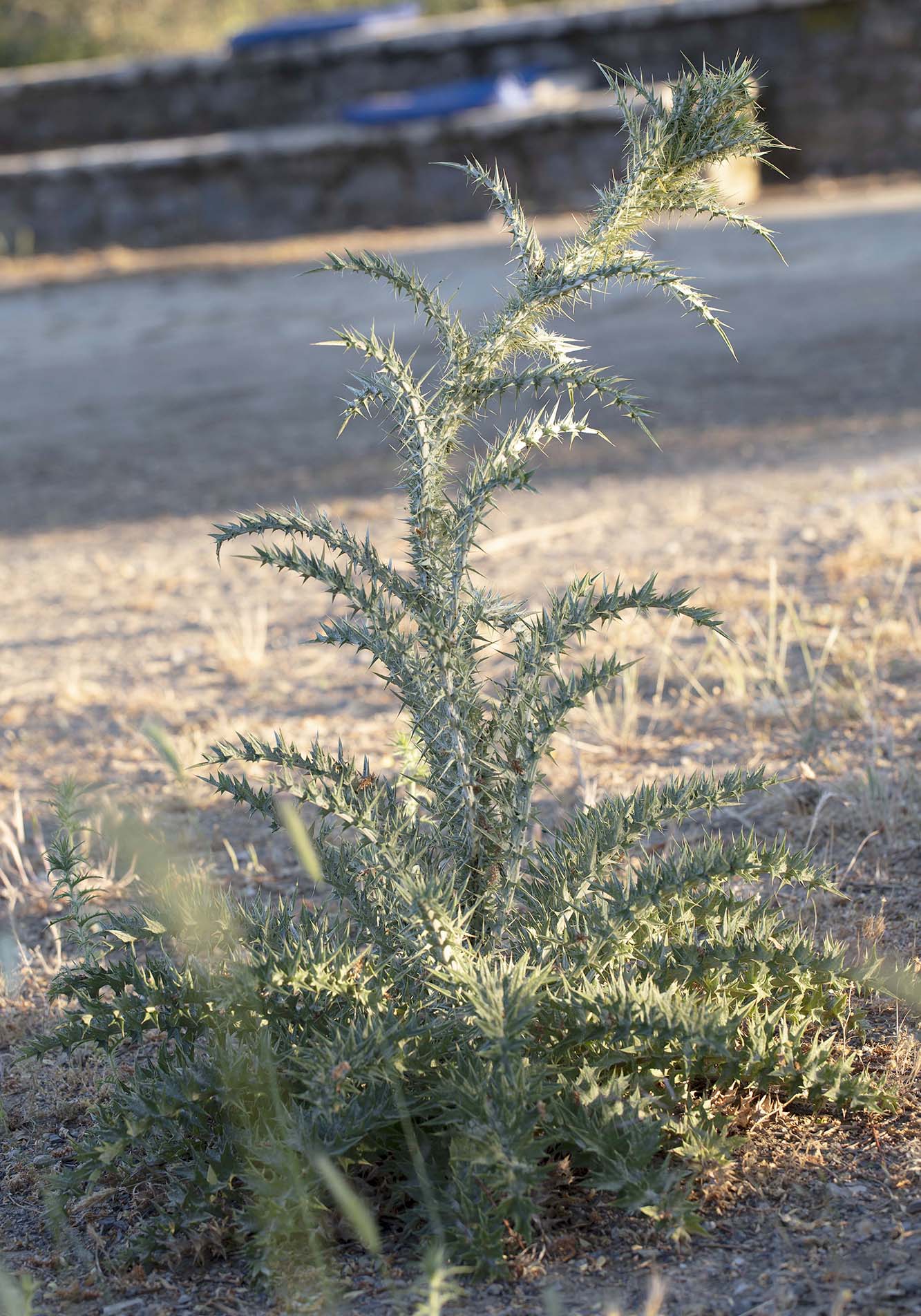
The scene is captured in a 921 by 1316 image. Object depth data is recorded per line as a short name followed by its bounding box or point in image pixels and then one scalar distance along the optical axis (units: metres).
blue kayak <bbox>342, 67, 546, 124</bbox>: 13.19
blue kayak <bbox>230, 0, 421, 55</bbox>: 15.30
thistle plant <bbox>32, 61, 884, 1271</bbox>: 1.92
